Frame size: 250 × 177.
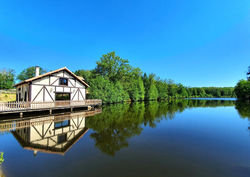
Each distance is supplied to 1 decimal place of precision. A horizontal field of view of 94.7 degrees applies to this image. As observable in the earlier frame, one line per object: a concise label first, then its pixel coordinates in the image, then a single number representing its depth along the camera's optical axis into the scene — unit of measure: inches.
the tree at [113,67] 1378.0
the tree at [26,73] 1974.5
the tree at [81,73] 1987.9
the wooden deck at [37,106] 439.3
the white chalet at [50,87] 576.8
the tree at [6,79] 1631.4
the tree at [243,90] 1758.1
